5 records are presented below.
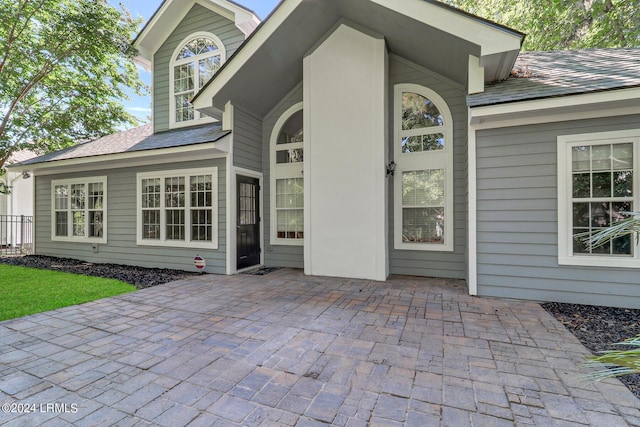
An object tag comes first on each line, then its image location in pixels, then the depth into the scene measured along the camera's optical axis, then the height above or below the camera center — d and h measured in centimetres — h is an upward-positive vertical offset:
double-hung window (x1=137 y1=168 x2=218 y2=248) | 653 +14
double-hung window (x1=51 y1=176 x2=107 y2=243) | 787 +11
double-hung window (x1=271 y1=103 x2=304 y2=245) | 695 +85
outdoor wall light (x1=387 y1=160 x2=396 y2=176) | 593 +95
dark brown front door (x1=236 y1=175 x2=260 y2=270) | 659 -18
